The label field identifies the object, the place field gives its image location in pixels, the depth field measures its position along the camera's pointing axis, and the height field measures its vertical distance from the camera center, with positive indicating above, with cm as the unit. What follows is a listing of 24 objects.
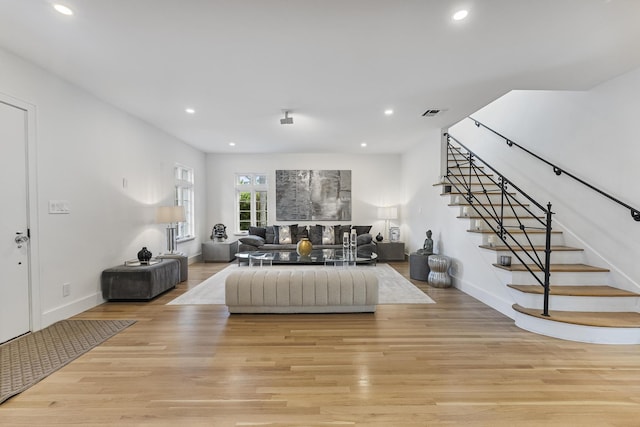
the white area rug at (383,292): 415 -128
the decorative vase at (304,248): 532 -69
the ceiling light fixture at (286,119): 446 +139
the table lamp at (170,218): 524 -13
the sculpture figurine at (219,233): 750 -58
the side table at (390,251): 718 -101
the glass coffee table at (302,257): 516 -88
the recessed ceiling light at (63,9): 216 +152
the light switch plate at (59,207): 331 +4
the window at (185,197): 657 +33
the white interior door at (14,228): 282 -17
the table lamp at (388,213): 764 -8
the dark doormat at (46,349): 222 -128
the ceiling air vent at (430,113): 452 +153
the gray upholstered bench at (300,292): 358 -101
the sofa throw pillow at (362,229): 753 -49
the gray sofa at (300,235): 711 -63
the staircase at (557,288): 288 -91
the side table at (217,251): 709 -99
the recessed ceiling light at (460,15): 220 +150
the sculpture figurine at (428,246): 552 -69
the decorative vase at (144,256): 441 -69
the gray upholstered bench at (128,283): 406 -102
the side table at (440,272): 485 -104
